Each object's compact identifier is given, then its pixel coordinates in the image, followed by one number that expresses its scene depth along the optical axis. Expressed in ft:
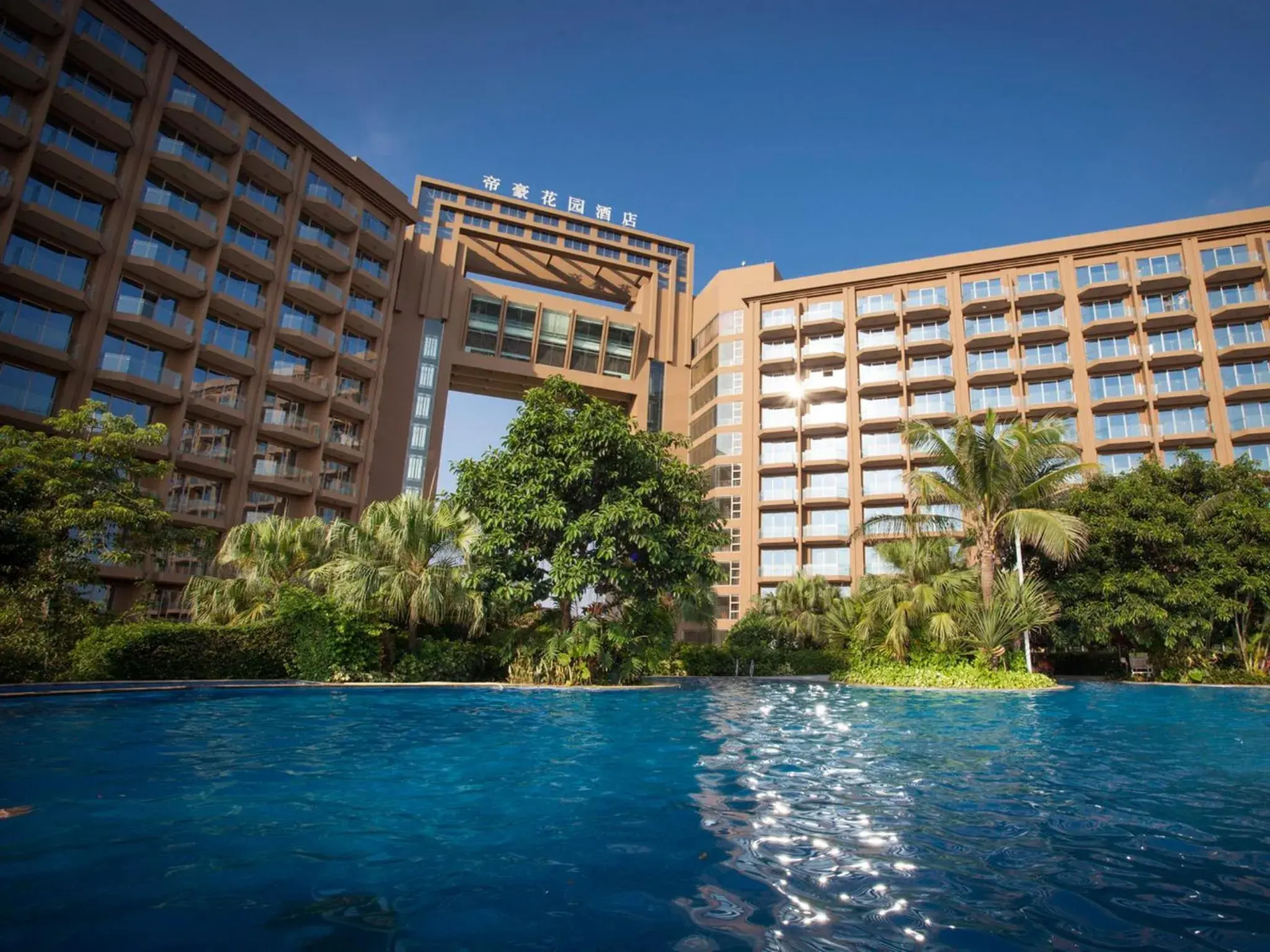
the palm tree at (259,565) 67.62
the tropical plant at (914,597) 71.67
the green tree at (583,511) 62.69
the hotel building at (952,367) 145.38
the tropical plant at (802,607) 110.52
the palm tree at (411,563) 61.72
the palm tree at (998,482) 71.87
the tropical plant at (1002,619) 67.92
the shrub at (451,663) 61.82
